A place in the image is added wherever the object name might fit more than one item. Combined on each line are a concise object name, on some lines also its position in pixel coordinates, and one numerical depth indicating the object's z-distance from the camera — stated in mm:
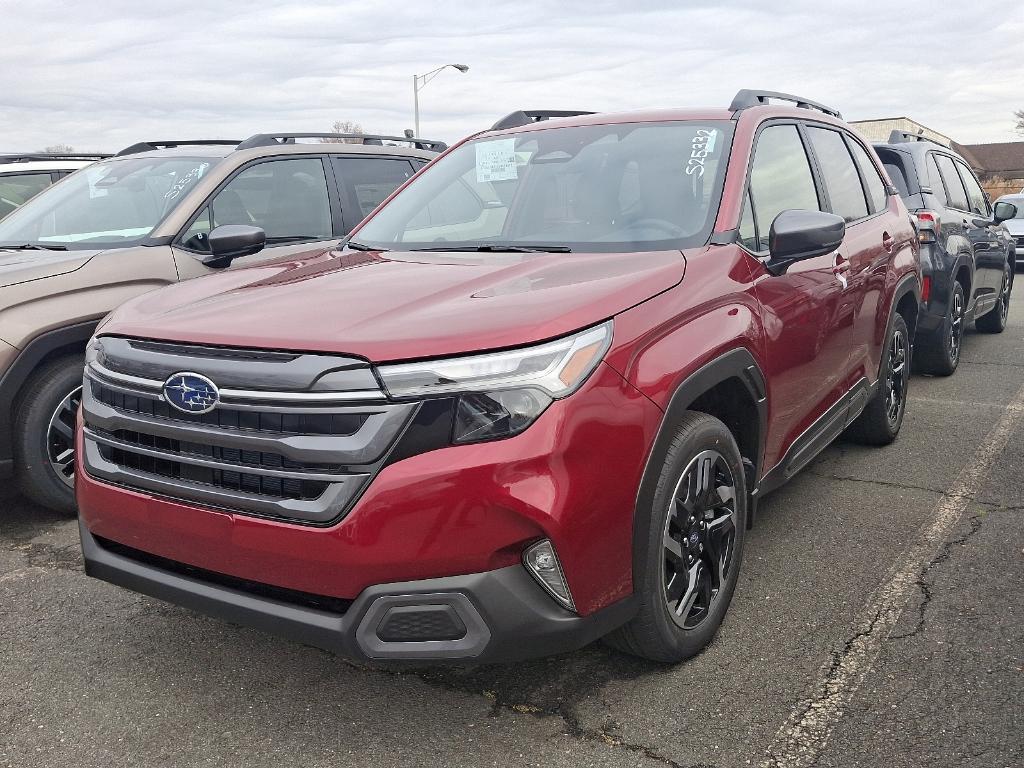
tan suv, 4238
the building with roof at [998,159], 84000
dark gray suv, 7188
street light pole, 29781
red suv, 2283
